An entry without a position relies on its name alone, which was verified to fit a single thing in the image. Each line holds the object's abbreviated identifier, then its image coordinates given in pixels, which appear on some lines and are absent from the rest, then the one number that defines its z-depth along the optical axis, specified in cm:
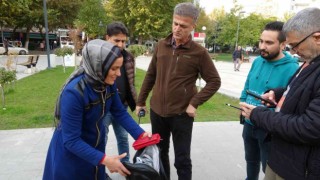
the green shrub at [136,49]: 1514
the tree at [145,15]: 3409
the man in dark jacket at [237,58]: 1928
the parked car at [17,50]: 2784
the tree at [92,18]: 2841
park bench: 1428
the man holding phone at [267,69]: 258
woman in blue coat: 182
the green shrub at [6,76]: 711
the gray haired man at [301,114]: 160
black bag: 184
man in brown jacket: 272
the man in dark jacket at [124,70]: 328
